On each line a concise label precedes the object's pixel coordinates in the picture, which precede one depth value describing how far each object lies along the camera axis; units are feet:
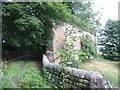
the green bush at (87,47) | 23.23
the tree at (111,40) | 30.81
